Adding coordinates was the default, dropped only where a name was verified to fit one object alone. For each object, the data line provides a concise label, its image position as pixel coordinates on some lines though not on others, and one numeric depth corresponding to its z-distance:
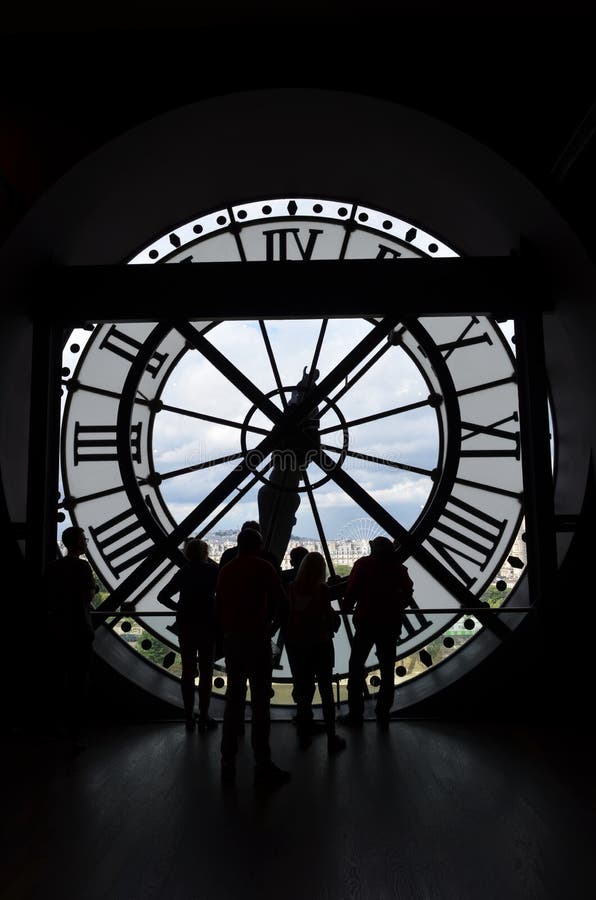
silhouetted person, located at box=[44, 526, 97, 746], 2.90
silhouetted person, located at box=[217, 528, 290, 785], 2.48
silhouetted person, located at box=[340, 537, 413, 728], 3.23
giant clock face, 3.88
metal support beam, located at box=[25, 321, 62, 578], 3.28
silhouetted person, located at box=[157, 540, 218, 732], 3.12
